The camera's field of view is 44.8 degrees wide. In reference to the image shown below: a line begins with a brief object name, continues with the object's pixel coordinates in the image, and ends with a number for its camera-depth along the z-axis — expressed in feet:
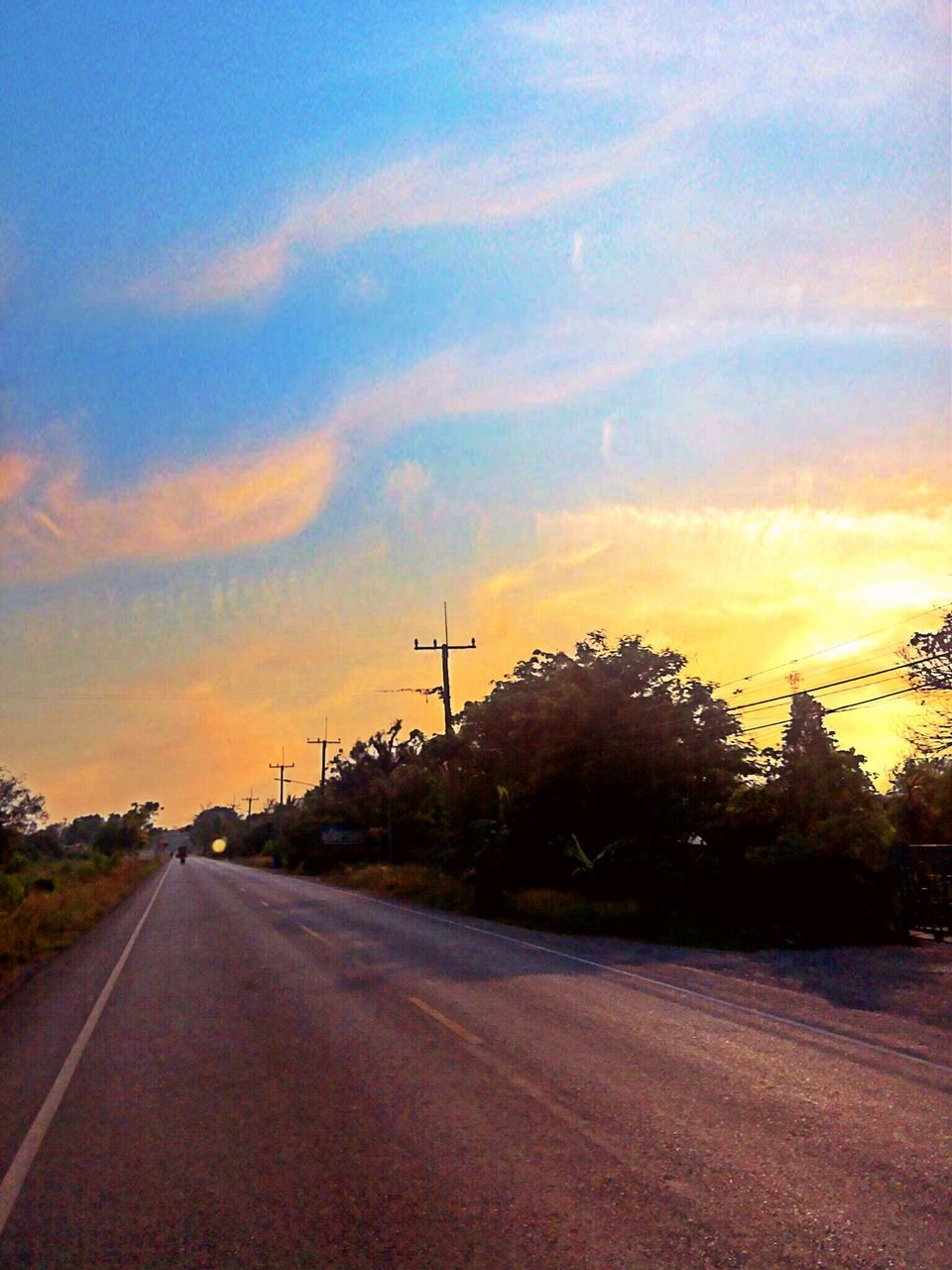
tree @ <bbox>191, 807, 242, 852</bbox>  557.41
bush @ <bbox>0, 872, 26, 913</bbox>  111.14
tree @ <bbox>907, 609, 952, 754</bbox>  100.58
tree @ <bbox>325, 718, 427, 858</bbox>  245.45
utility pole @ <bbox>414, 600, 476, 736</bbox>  150.82
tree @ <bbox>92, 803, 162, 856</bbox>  513.04
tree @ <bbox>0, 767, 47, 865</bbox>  240.20
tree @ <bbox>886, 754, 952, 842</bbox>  114.52
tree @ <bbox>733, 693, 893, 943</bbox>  79.05
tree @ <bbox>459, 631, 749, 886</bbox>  110.83
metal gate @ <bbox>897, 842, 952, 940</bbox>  77.20
